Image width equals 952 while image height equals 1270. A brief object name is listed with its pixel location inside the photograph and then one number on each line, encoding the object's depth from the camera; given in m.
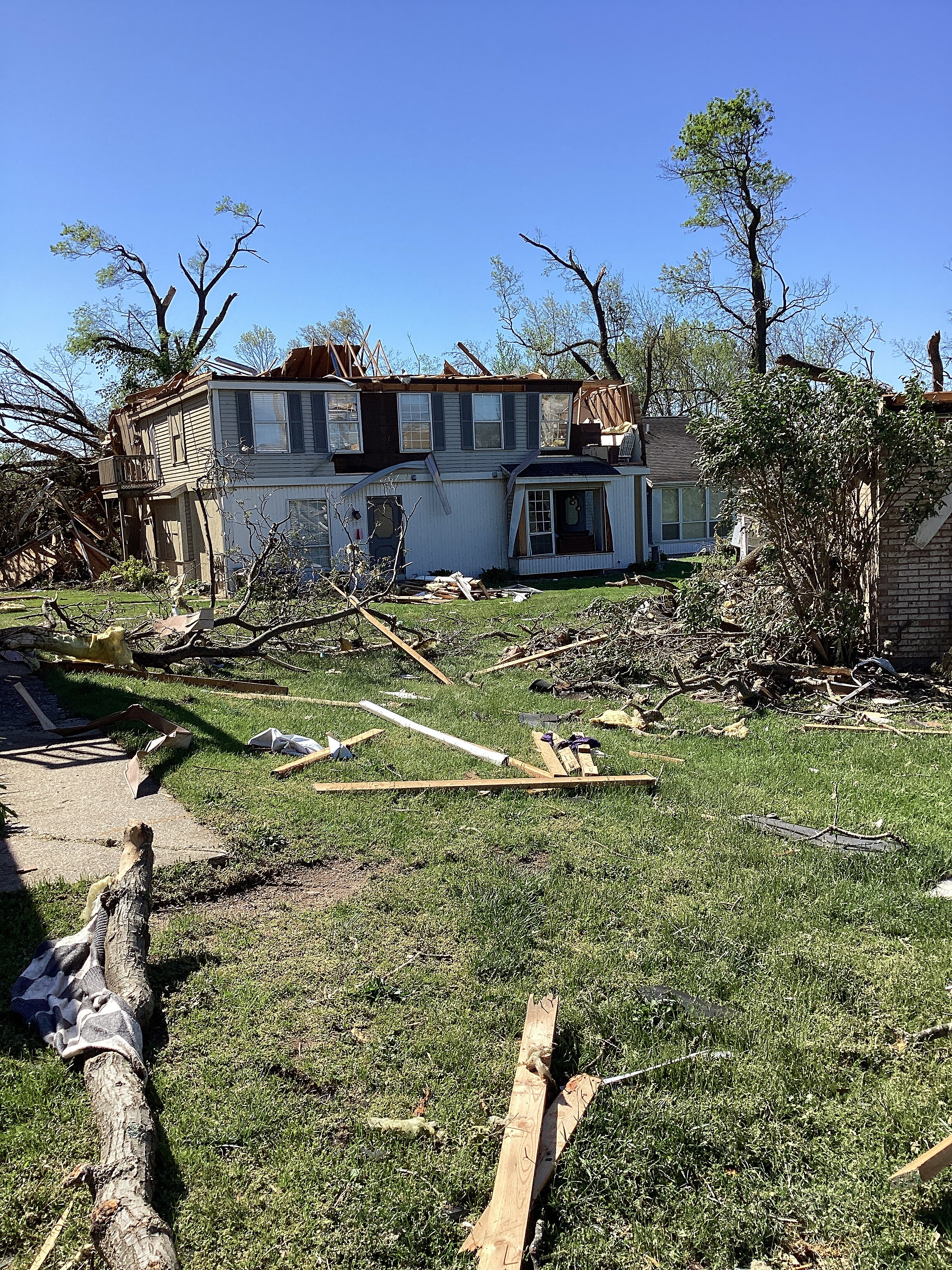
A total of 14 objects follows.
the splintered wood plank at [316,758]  6.86
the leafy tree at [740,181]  29.69
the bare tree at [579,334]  35.28
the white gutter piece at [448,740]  7.25
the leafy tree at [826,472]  9.44
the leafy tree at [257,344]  52.62
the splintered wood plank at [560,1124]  2.83
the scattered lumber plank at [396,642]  11.57
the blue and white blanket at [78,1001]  3.34
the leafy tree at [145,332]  33.47
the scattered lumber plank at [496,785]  6.49
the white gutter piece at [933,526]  9.85
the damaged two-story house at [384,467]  21.78
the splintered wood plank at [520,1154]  2.54
